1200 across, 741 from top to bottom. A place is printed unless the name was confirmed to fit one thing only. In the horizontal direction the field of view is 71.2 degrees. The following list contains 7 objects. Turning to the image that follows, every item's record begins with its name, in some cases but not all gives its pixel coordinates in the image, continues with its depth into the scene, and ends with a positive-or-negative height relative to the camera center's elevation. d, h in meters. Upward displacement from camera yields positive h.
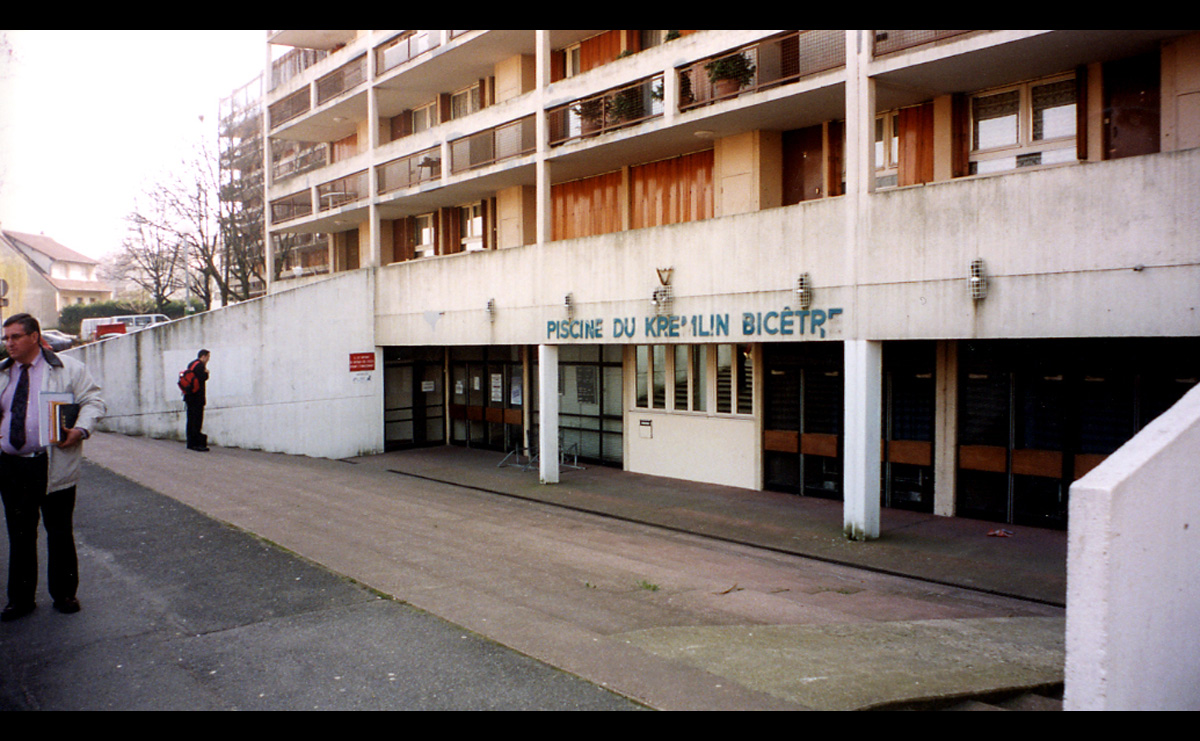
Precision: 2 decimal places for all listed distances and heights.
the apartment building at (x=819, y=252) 9.41 +1.33
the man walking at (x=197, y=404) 15.65 -0.93
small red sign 20.53 -0.21
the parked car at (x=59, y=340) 32.91 +0.69
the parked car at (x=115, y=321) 38.75 +1.62
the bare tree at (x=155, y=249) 36.59 +4.93
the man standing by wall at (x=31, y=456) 5.54 -0.67
